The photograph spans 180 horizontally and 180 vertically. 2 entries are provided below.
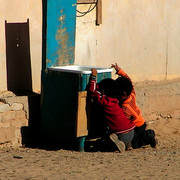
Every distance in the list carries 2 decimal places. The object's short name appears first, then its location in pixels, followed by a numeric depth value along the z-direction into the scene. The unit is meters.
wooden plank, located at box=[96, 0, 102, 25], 17.81
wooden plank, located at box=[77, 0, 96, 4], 17.32
